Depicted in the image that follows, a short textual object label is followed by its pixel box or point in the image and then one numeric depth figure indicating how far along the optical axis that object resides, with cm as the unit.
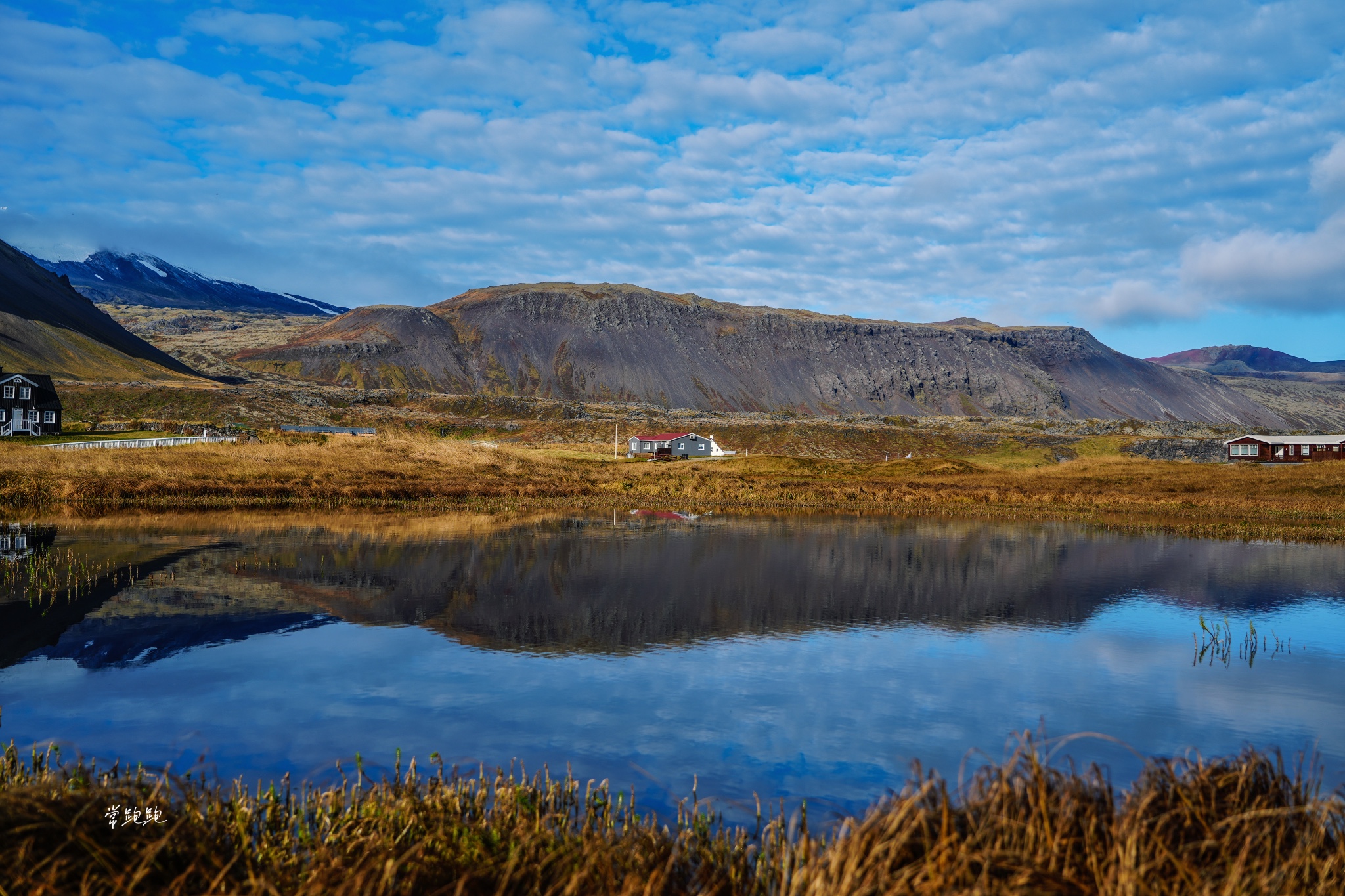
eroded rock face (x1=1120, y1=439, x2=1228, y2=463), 11619
